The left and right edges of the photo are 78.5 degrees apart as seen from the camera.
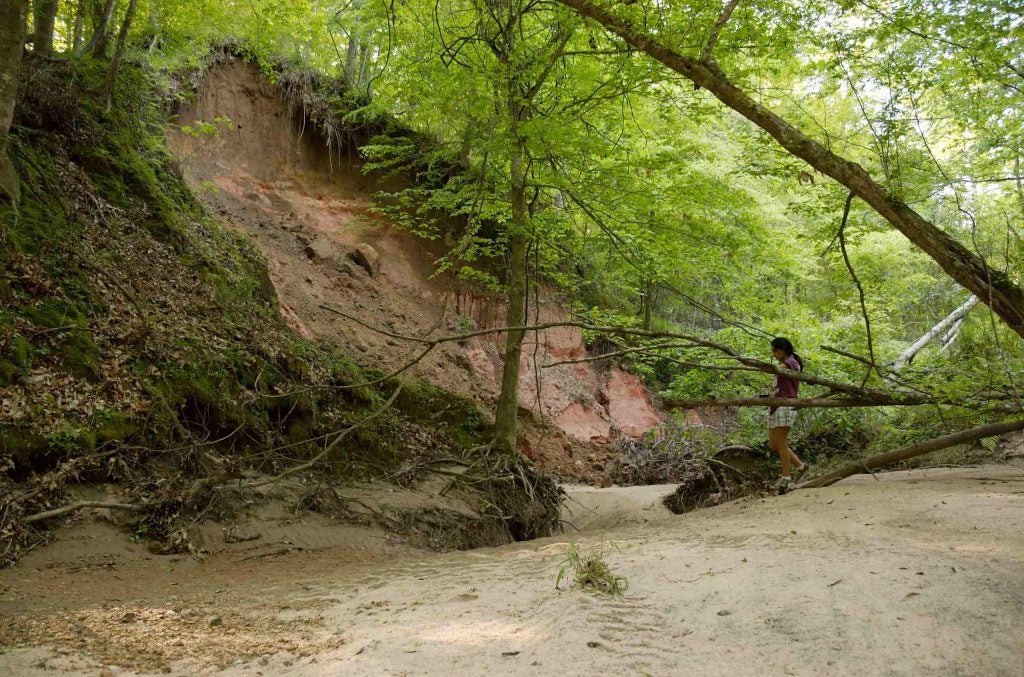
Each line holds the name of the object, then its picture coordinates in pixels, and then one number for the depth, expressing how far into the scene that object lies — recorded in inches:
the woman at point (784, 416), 281.6
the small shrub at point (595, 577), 143.3
